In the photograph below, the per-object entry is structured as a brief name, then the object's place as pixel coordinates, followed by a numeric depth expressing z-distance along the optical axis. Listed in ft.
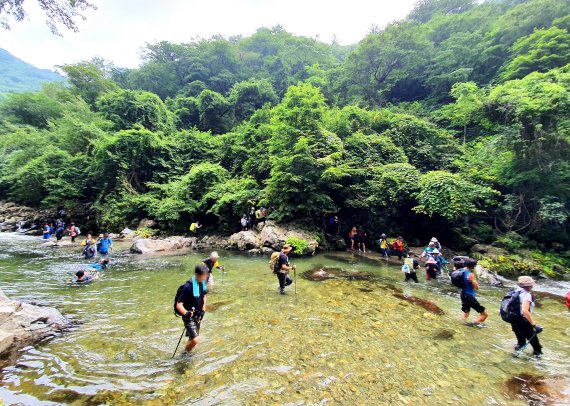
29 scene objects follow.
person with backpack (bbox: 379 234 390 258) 58.59
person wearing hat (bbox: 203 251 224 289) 31.07
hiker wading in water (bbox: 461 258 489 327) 24.43
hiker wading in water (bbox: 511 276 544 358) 18.84
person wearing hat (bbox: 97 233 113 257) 50.37
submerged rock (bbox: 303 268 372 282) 40.34
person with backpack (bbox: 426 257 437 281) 37.15
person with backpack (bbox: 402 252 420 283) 38.47
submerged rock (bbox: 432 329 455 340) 22.29
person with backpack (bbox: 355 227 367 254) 65.41
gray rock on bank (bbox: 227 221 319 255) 60.03
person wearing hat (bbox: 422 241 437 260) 40.24
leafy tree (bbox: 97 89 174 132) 104.88
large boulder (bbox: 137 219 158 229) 81.71
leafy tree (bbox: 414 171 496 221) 53.78
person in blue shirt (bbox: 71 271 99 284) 35.65
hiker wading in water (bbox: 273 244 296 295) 32.48
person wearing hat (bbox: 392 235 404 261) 56.13
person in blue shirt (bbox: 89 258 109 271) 41.98
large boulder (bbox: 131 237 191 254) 59.21
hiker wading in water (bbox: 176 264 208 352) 18.45
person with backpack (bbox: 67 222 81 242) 70.03
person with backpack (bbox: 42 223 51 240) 69.61
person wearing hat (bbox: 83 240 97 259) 50.78
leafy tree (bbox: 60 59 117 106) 135.64
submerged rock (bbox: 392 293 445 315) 28.36
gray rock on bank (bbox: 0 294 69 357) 18.86
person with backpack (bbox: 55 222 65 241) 67.00
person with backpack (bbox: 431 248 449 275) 40.55
